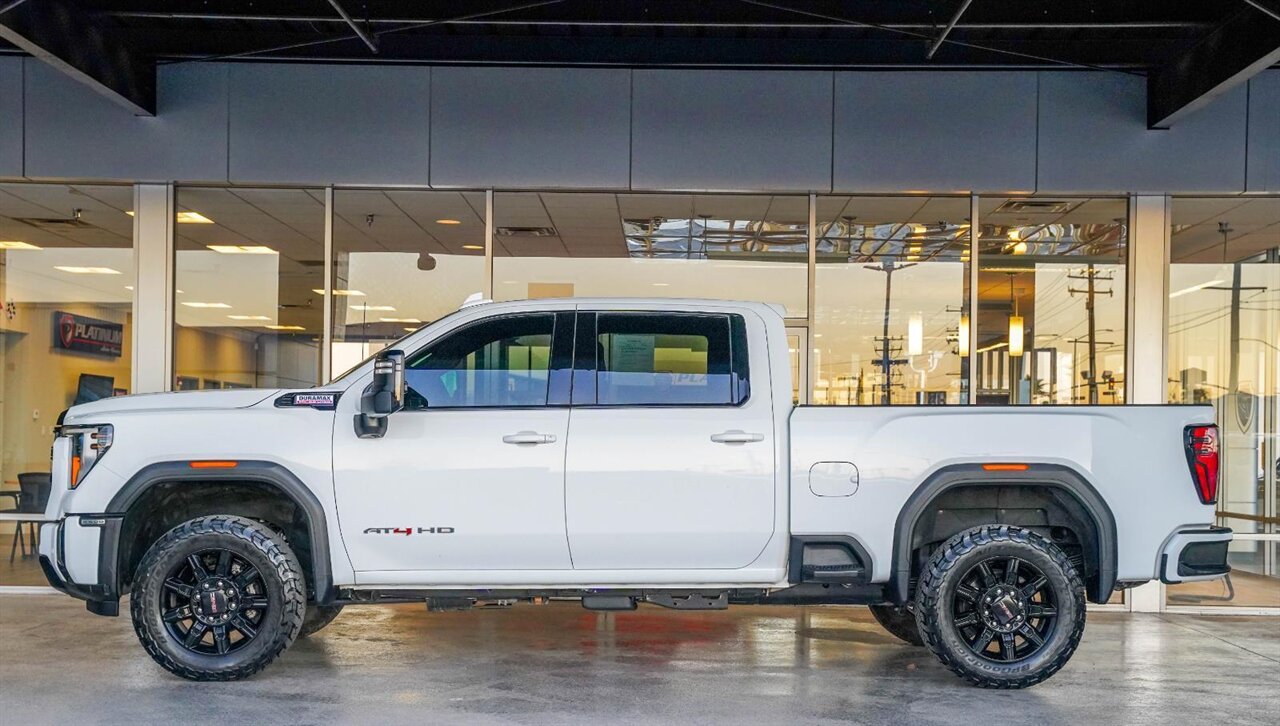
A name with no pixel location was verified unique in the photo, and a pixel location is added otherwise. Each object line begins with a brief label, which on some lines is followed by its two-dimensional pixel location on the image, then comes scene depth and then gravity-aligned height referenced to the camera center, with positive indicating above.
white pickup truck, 5.85 -0.68
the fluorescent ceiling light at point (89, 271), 10.15 +0.78
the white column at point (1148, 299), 9.72 +0.65
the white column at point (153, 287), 9.79 +0.62
